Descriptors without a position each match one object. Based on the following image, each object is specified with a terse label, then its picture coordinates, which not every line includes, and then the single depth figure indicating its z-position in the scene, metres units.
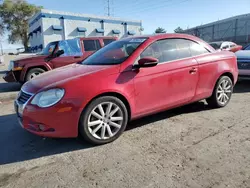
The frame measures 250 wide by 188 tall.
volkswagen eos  2.99
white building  24.61
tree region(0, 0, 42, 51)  44.25
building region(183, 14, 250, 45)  29.62
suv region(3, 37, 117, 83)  7.75
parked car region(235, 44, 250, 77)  6.63
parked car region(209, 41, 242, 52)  11.62
